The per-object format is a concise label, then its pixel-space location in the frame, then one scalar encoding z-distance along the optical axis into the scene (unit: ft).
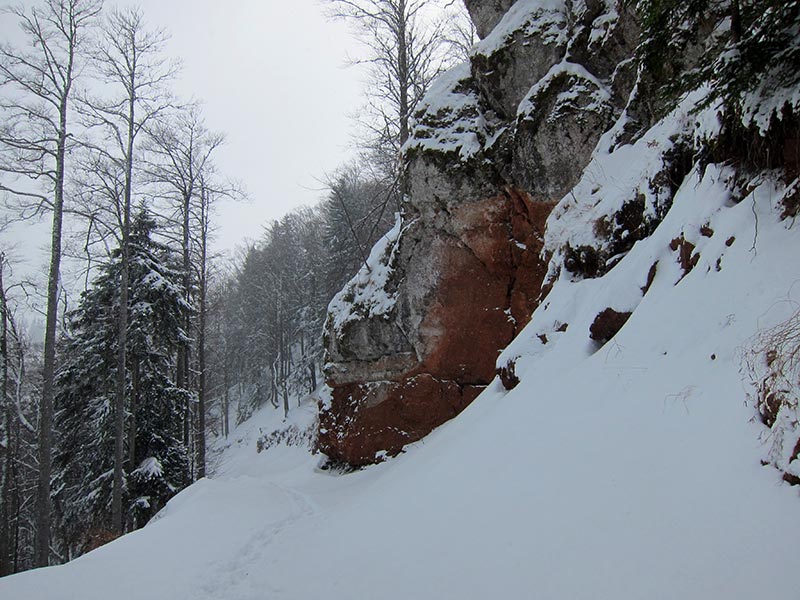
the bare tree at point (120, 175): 36.78
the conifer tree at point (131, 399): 41.73
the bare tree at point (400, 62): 47.21
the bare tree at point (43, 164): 31.50
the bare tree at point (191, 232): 48.93
